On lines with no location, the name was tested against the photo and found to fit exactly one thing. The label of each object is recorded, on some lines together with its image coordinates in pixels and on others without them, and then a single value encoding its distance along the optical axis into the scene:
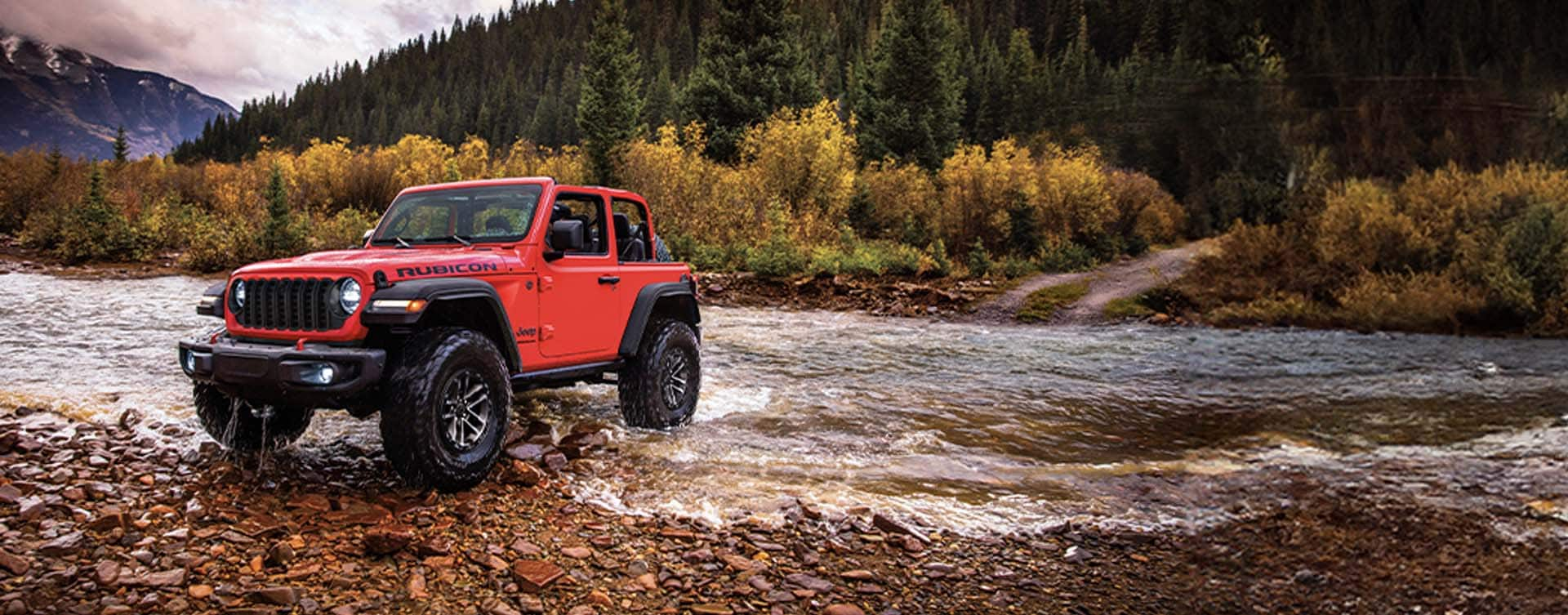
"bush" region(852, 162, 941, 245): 28.73
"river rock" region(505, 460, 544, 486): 5.61
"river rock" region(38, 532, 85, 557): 4.02
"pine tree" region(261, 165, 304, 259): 24.45
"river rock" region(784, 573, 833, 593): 4.15
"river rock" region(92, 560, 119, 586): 3.70
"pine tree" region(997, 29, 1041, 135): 63.00
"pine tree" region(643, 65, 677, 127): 79.19
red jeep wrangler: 4.91
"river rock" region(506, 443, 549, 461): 6.24
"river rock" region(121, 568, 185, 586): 3.72
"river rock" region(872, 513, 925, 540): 5.02
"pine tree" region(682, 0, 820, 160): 36.22
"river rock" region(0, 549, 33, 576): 3.71
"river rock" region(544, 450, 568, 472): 6.06
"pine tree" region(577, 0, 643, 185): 42.62
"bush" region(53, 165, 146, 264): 25.11
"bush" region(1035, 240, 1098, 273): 26.12
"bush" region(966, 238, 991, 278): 24.50
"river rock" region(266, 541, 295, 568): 4.02
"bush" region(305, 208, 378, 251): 25.73
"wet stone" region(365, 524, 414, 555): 4.18
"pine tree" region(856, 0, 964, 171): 40.00
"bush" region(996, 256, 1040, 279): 24.84
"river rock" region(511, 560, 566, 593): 3.93
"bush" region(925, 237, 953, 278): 23.80
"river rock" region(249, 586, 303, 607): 3.59
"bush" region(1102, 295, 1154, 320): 19.38
